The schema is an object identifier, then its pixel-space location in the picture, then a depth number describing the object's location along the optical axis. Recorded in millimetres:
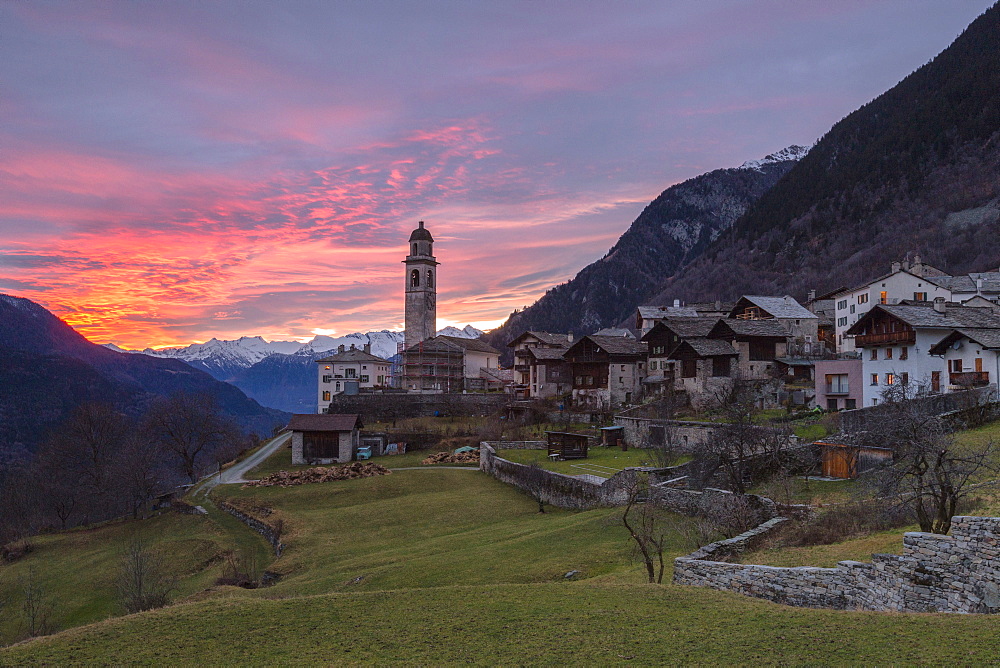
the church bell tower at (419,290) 105312
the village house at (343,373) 100750
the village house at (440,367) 94875
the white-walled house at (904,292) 66938
